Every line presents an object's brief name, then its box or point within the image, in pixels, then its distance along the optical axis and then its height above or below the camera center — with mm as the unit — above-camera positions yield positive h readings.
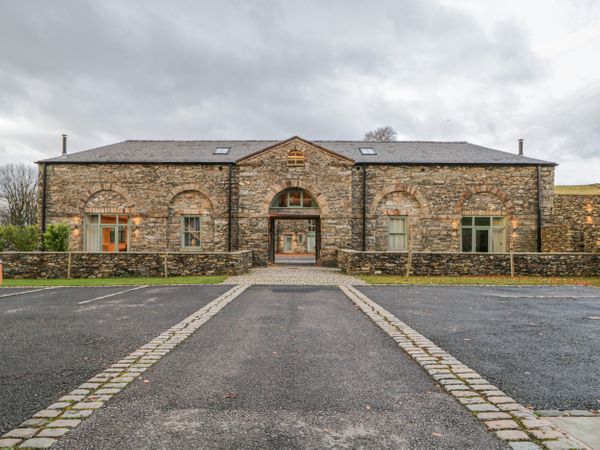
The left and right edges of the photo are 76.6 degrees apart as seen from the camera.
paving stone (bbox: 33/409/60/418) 3025 -1437
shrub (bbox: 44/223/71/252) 18094 -161
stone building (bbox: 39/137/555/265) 19891 +1987
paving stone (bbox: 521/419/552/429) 2840 -1391
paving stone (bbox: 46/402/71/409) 3183 -1443
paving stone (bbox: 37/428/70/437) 2707 -1429
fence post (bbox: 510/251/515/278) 14734 -1058
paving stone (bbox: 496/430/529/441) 2670 -1398
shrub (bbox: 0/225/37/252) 20516 -306
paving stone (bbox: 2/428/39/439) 2684 -1424
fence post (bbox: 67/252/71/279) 14755 -1329
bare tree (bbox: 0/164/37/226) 37678 +4116
